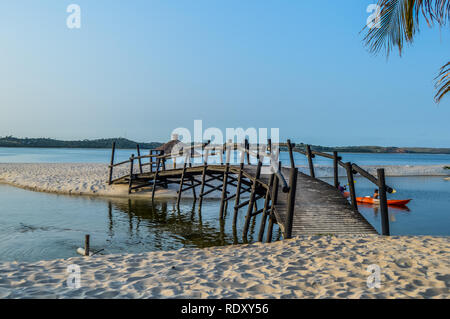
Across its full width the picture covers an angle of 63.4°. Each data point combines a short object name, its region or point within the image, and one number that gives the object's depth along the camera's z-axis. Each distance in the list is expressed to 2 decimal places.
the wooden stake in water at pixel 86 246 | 8.24
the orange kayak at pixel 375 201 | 19.09
